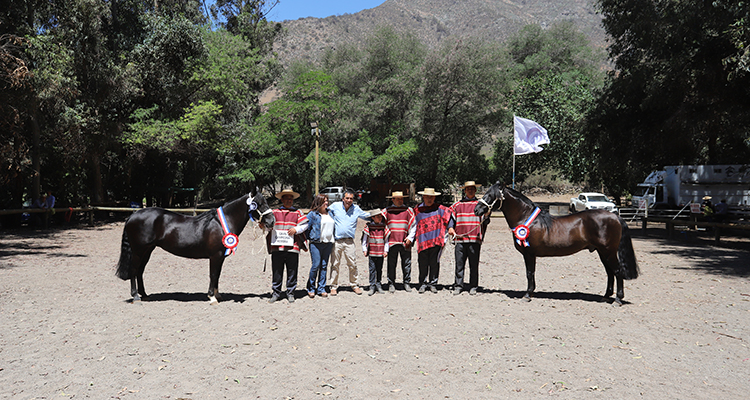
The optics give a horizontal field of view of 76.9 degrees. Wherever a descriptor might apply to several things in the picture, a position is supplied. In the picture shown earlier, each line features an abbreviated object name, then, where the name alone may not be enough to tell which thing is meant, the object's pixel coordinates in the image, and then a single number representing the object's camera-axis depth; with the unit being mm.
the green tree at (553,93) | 32719
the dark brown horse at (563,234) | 7516
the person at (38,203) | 20938
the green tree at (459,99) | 31375
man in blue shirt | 7941
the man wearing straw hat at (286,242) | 7445
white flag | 20547
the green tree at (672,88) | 14547
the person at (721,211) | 18234
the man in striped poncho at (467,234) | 7934
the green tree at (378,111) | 31812
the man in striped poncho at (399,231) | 8031
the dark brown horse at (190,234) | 7496
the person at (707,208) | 18406
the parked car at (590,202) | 26359
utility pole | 20719
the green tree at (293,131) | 31984
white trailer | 20609
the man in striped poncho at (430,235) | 8039
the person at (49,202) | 21347
